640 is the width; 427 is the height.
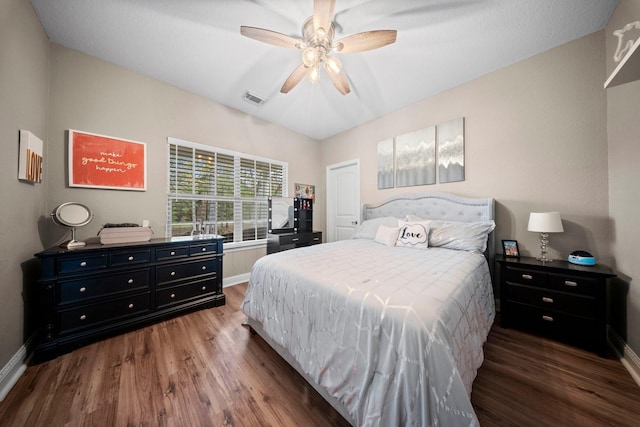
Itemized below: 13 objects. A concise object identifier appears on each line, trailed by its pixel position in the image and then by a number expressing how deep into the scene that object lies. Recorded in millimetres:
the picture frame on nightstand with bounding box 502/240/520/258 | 2241
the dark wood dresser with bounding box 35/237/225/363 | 1649
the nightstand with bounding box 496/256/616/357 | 1626
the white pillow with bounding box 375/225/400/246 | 2549
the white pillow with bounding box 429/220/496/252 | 2191
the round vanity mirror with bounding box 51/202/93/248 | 1860
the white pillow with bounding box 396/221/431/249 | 2367
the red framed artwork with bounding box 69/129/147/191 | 2090
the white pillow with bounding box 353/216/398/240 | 2951
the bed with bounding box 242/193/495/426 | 822
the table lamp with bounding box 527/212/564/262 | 1918
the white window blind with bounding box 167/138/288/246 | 2814
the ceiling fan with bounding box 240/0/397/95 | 1541
